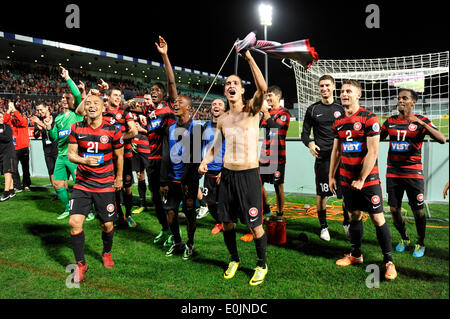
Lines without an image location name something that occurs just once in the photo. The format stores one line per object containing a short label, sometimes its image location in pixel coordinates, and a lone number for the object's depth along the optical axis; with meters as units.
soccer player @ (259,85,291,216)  5.33
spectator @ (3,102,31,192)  8.60
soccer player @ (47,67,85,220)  5.95
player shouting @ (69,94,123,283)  3.65
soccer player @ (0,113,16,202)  8.09
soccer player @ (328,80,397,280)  3.44
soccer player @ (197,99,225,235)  5.11
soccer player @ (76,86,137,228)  5.53
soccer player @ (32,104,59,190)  7.81
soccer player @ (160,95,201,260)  4.16
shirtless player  3.42
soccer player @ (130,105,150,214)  6.61
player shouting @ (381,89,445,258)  4.06
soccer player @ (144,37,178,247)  4.48
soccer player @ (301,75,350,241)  4.84
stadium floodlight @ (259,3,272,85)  17.69
